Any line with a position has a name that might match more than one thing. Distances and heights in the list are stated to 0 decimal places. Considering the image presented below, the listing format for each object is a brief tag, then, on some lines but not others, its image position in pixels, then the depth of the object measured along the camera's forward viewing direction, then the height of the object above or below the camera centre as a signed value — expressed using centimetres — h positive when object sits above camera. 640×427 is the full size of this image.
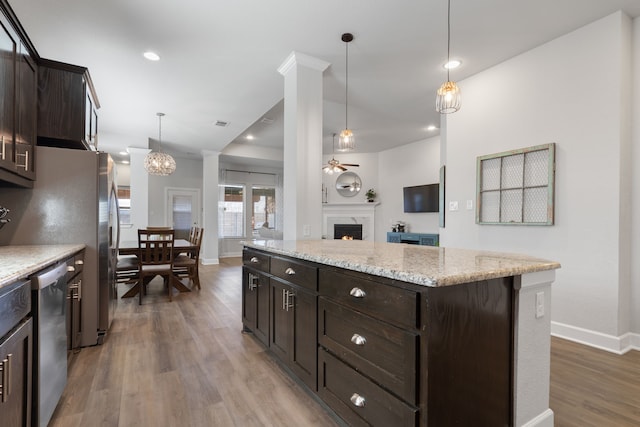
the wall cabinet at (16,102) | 190 +75
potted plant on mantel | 782 +46
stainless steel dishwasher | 138 -65
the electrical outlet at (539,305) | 147 -43
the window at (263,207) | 895 +16
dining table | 409 -53
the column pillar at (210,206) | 722 +14
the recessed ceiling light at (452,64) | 328 +163
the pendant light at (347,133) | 282 +92
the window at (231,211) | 854 +4
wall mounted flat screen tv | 629 +35
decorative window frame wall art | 293 +30
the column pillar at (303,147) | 316 +70
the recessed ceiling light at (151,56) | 308 +158
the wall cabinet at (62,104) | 260 +92
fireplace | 800 -43
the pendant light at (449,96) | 251 +96
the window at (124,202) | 792 +24
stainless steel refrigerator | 236 -4
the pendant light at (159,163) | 531 +83
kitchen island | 112 -52
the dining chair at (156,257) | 390 -59
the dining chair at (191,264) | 438 -74
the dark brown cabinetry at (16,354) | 110 -56
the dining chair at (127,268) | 413 -76
